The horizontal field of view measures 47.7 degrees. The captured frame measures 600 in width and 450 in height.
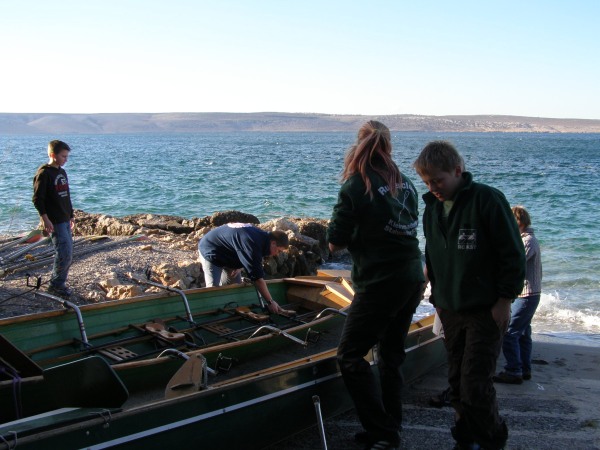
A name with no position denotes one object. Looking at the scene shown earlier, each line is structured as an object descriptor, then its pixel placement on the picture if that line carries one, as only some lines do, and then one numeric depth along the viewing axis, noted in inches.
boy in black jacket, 327.9
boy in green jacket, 165.2
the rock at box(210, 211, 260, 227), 641.9
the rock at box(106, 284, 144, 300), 363.3
